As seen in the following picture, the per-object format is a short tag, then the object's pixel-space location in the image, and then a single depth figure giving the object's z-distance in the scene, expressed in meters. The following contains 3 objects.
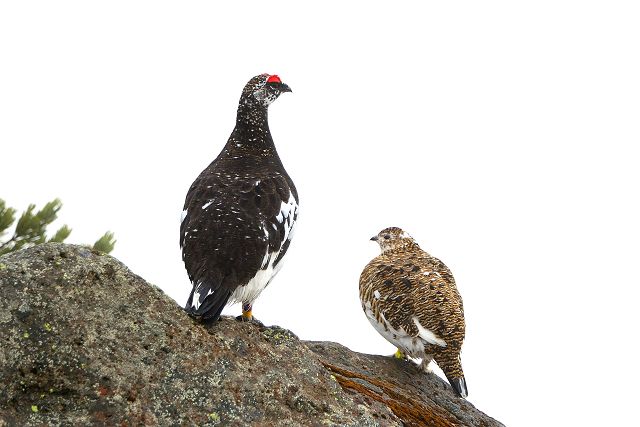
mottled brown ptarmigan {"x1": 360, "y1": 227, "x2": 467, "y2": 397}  16.94
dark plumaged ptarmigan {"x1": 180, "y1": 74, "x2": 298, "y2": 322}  13.20
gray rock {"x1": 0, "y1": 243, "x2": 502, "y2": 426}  9.66
